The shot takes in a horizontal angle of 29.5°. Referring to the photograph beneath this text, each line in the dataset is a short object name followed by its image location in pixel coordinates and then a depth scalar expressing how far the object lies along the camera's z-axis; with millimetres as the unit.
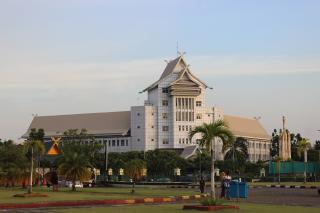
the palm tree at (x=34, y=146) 38969
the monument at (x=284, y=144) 140025
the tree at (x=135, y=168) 51338
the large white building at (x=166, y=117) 171750
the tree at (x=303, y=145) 104812
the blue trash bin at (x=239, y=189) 33031
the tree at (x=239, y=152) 144438
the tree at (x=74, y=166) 53219
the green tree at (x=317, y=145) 167350
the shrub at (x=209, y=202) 24905
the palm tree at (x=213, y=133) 32719
